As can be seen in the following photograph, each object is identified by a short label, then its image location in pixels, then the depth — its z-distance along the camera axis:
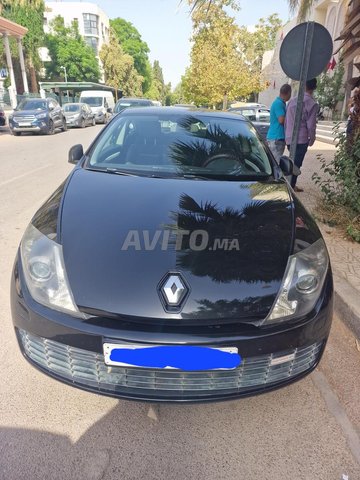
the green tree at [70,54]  49.06
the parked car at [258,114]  13.07
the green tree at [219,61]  23.55
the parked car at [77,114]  20.05
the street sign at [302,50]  4.13
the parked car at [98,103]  25.36
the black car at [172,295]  1.60
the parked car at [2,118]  16.69
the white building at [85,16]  58.28
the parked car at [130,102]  16.23
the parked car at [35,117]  15.40
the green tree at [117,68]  54.31
